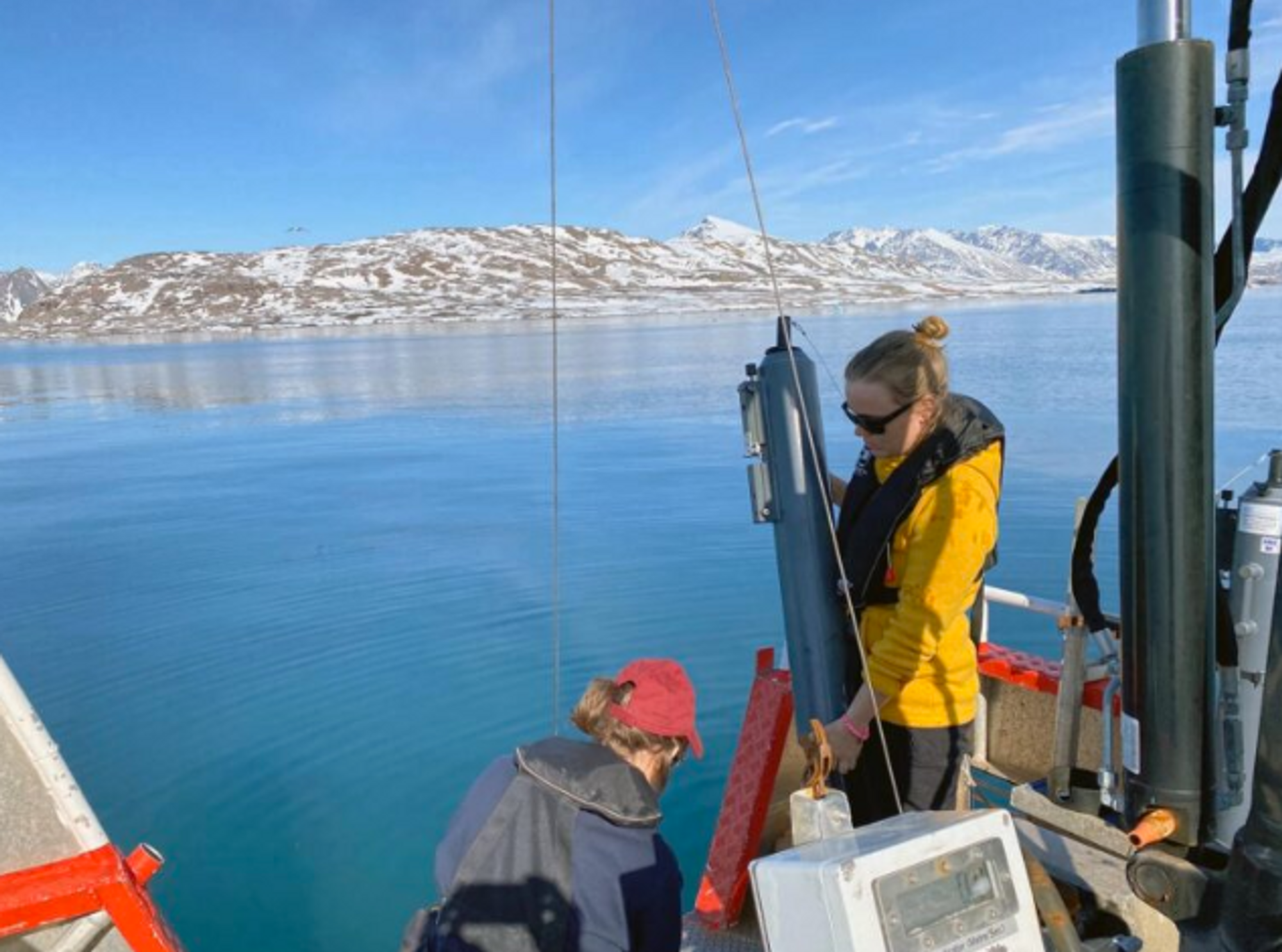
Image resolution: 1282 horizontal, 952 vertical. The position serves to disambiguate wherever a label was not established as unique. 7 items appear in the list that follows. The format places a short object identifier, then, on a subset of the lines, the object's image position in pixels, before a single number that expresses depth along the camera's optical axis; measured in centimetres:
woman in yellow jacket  229
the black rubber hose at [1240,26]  181
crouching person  163
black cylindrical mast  181
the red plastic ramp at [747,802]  335
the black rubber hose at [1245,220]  182
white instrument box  113
